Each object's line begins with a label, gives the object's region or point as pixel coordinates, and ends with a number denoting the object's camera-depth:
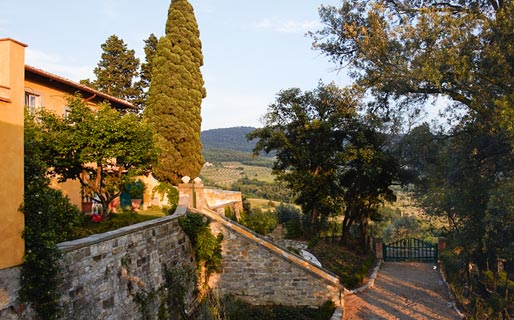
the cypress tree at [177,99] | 21.52
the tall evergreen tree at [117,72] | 26.48
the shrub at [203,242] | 13.20
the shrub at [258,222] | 19.28
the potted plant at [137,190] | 19.10
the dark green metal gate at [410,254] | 24.72
